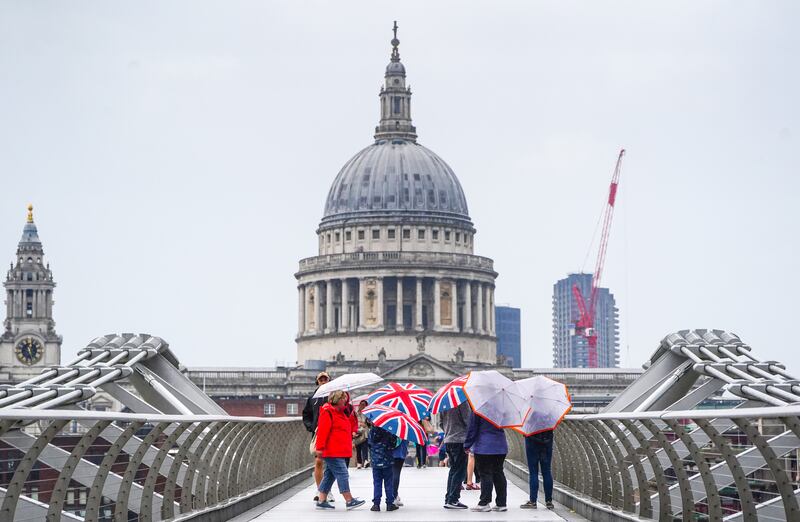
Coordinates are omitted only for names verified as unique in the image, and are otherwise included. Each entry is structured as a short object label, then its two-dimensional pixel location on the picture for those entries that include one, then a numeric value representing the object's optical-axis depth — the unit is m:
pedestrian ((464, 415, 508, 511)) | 28.81
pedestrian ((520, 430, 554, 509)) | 30.23
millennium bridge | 19.22
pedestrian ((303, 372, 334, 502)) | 30.94
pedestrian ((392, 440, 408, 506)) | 31.19
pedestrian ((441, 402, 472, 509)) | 30.16
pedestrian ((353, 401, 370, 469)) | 40.86
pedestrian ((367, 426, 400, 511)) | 29.66
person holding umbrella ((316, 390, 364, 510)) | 28.67
